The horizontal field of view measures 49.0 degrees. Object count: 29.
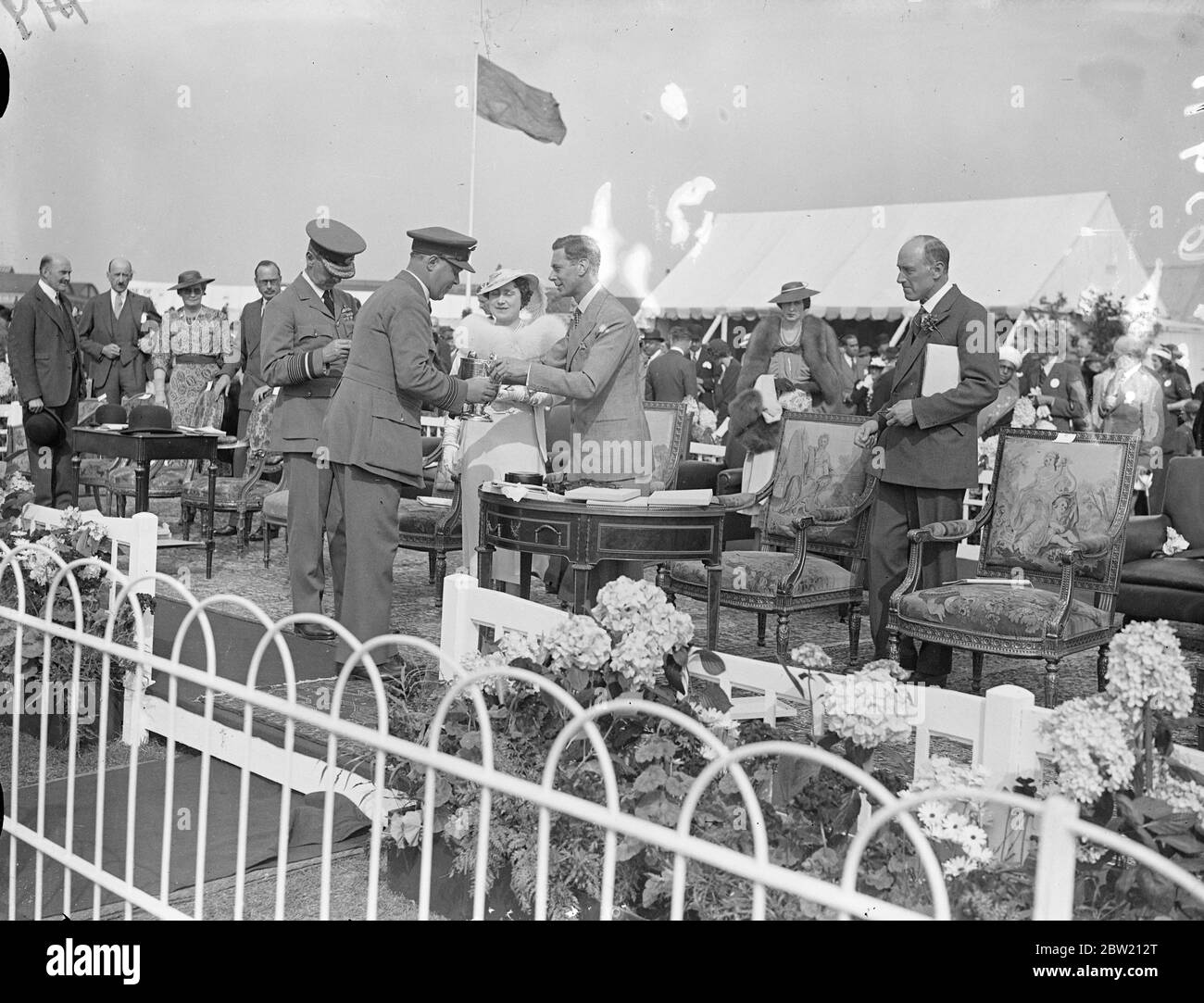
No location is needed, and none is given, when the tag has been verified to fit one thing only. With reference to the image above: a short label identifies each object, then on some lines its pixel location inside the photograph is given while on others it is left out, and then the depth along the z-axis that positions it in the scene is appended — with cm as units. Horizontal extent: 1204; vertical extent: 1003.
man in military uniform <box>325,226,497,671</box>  451
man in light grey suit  447
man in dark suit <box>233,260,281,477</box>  917
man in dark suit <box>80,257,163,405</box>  1013
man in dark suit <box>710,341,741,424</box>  1193
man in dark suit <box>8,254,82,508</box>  851
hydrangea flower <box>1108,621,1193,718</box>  203
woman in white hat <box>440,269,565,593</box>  532
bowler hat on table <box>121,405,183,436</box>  723
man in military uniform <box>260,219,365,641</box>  520
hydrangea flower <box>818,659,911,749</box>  237
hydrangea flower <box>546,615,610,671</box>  260
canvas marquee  1479
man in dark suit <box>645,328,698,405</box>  1210
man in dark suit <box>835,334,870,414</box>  1445
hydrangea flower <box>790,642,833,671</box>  265
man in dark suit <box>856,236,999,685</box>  484
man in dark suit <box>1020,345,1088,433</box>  1027
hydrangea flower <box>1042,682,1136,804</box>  201
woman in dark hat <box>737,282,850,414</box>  677
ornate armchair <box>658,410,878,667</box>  505
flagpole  1150
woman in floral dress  951
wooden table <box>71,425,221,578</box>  713
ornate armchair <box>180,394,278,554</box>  773
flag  1156
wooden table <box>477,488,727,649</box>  421
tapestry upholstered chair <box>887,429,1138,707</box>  429
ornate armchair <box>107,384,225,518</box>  809
